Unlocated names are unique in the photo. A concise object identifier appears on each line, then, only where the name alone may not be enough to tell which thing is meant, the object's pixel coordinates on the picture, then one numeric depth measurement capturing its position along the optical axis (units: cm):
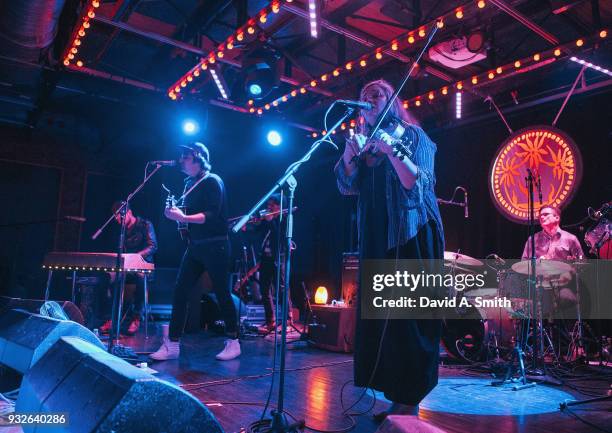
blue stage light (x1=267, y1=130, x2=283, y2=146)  958
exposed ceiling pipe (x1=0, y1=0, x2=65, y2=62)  436
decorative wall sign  667
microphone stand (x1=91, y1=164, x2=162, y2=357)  388
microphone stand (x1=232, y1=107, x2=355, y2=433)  221
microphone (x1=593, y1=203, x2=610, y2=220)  498
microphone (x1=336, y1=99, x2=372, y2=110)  240
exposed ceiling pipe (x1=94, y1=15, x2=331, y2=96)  584
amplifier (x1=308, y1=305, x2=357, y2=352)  563
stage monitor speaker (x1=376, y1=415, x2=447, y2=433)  125
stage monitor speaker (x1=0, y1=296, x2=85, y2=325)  339
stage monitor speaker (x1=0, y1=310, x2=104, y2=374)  237
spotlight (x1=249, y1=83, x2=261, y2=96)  649
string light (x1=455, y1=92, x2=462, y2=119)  726
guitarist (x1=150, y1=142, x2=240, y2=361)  423
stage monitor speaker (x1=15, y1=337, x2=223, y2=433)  120
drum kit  479
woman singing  221
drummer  566
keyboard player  716
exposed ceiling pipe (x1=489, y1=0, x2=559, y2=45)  495
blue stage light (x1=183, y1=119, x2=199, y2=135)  883
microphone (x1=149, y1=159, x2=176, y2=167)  434
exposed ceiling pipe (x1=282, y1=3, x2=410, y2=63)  532
